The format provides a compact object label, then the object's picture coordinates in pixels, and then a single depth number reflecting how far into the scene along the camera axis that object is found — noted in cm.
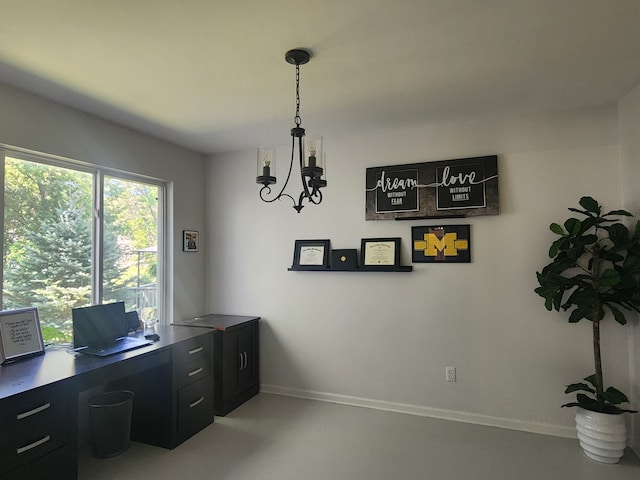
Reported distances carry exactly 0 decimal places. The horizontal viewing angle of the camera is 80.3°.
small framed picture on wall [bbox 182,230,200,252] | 383
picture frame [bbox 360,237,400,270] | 330
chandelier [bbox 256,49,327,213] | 198
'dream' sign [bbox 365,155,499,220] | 306
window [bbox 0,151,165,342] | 252
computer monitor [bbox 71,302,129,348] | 250
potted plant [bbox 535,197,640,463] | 242
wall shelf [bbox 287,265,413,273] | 324
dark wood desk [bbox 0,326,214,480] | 179
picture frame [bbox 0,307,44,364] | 223
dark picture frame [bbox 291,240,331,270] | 357
